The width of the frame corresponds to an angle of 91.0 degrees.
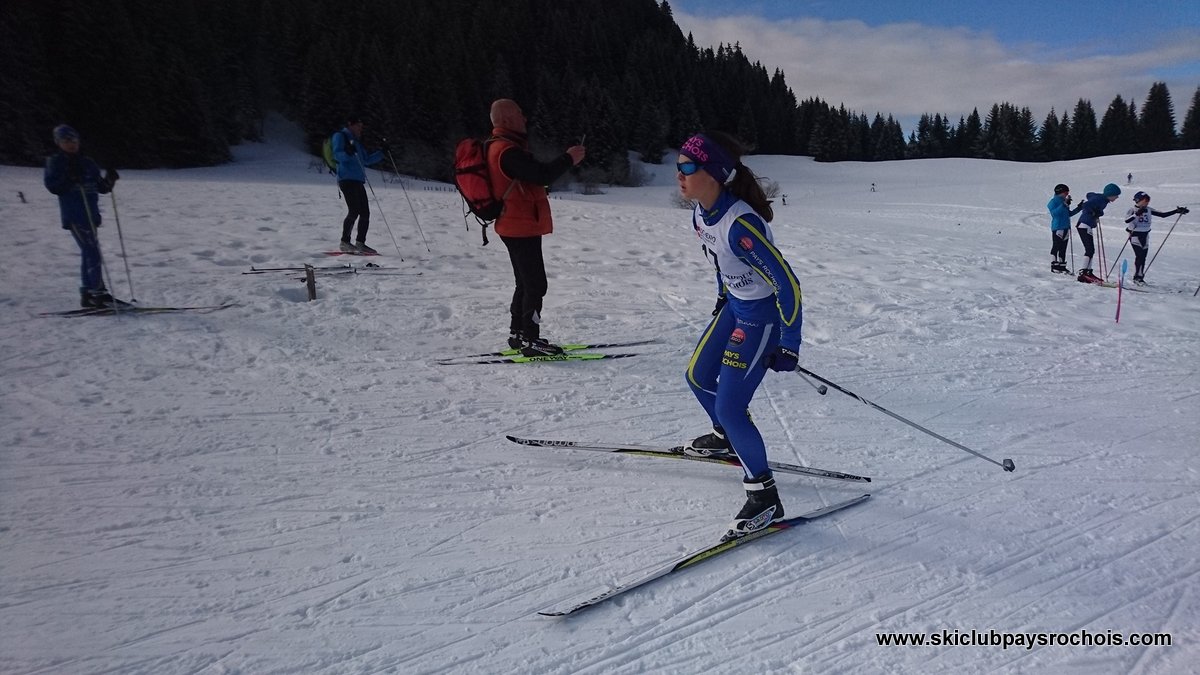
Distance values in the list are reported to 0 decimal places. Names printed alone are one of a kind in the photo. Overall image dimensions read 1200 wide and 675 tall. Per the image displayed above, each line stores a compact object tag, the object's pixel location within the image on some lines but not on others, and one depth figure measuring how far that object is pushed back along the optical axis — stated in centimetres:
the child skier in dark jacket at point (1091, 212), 1078
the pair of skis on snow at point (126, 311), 626
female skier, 298
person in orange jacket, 500
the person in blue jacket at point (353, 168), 914
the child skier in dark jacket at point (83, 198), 620
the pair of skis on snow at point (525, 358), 566
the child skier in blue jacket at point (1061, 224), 1139
